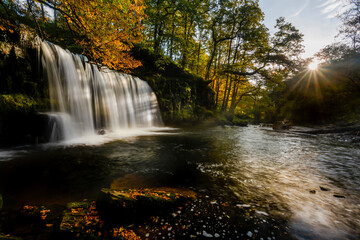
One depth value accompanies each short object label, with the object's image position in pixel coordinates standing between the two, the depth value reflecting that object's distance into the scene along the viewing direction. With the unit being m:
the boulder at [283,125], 17.53
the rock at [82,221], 1.86
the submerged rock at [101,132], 10.16
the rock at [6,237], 1.48
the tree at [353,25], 16.57
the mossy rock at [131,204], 2.20
